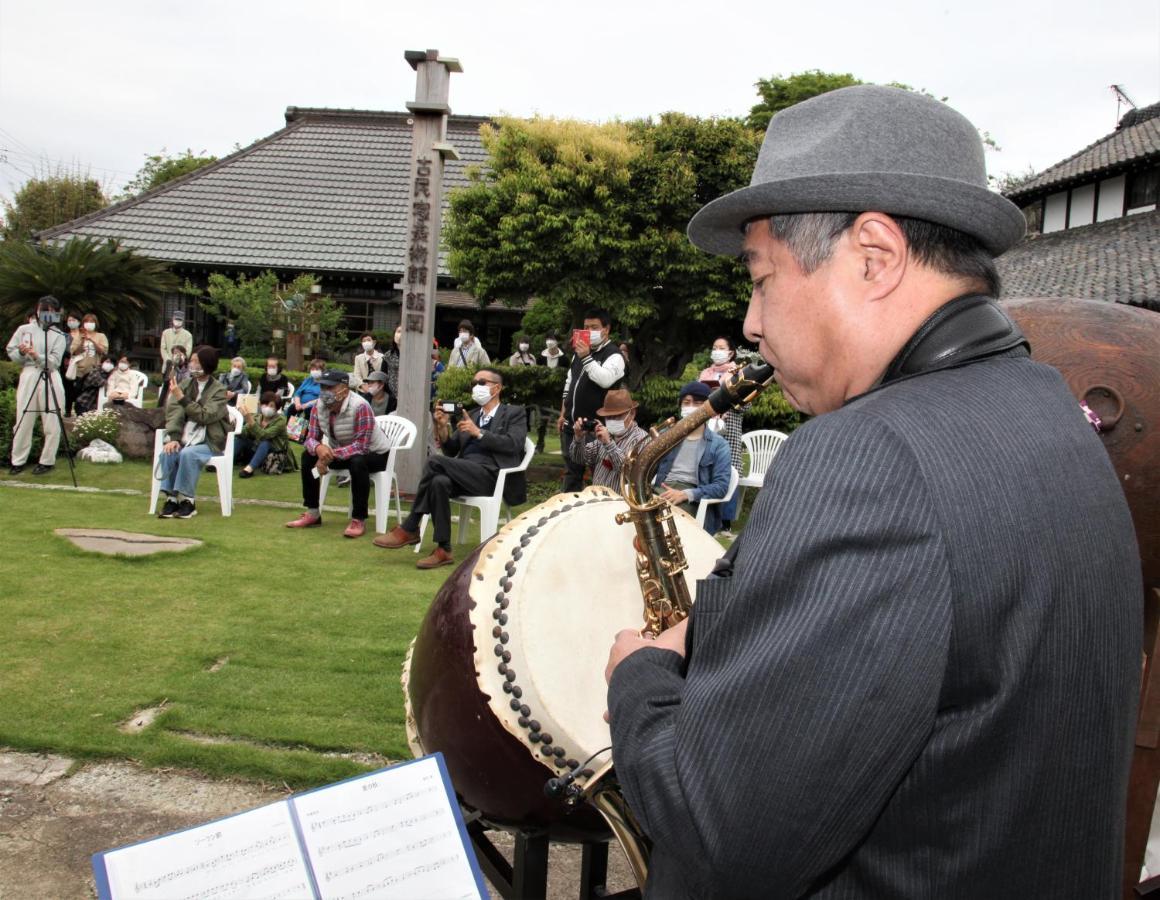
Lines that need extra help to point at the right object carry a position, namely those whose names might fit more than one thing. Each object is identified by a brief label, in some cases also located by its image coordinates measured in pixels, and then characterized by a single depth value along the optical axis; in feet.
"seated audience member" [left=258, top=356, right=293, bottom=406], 44.73
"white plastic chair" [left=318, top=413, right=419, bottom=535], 29.12
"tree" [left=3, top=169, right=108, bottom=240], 147.54
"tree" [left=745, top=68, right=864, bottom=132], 103.91
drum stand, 7.81
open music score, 4.42
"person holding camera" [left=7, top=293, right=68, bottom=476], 35.17
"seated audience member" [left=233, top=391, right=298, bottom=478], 39.91
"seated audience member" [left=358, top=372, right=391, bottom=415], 39.73
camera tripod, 35.12
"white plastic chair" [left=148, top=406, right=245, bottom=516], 30.19
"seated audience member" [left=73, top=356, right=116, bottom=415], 45.75
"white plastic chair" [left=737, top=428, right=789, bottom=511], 34.30
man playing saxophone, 3.45
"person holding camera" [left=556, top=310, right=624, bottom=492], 29.22
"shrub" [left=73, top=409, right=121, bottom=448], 40.45
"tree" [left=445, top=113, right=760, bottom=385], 39.19
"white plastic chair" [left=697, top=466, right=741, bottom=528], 25.76
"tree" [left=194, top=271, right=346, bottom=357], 68.13
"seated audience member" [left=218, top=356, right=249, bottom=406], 44.29
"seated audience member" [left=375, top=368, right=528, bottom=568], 25.80
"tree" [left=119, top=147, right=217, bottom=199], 172.11
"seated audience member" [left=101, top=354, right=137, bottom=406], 42.98
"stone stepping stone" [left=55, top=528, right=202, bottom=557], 23.68
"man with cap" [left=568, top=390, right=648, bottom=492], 25.16
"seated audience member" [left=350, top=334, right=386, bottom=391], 50.21
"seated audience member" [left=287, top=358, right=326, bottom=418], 40.60
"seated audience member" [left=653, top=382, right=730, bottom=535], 25.88
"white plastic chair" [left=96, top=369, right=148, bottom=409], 43.67
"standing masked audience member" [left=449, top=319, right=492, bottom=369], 47.73
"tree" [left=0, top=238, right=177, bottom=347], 59.31
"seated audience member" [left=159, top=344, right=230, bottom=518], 29.84
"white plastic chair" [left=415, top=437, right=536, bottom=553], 26.14
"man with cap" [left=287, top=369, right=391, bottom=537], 28.50
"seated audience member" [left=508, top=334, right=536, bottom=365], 54.24
